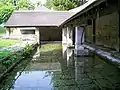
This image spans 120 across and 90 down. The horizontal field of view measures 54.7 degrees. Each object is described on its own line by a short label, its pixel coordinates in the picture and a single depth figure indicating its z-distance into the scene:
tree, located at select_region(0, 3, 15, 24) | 23.05
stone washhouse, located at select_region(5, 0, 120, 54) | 3.07
